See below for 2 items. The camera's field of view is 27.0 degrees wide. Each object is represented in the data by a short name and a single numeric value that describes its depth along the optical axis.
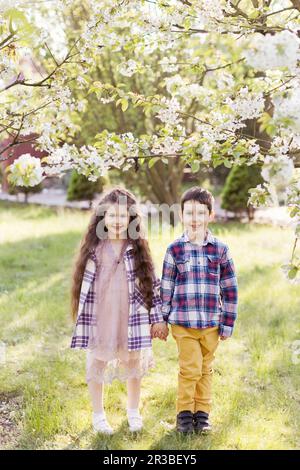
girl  3.33
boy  3.37
